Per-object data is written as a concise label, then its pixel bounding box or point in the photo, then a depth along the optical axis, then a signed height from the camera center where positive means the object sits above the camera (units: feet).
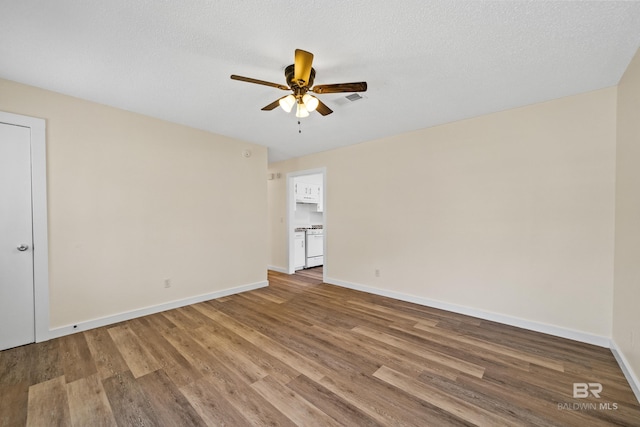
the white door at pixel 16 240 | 7.72 -0.85
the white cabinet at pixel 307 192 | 20.90 +1.55
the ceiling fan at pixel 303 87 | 5.83 +3.19
